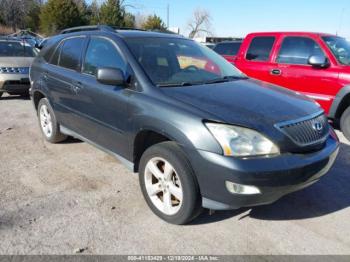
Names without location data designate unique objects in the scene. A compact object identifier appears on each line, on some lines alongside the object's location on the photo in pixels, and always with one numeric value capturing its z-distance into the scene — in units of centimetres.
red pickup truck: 607
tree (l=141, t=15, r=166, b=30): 5569
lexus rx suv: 277
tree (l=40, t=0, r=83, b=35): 4241
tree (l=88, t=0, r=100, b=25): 4903
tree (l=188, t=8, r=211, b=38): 8675
